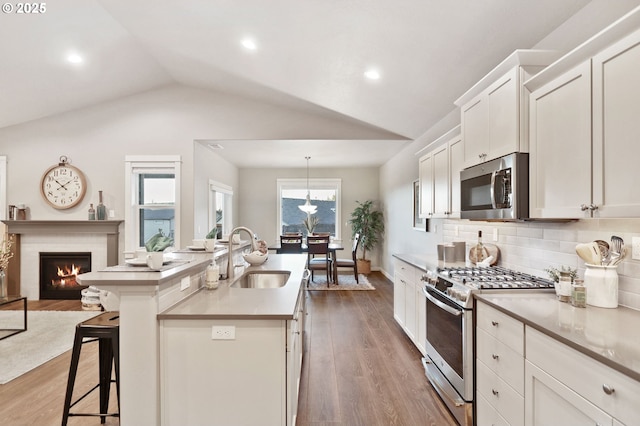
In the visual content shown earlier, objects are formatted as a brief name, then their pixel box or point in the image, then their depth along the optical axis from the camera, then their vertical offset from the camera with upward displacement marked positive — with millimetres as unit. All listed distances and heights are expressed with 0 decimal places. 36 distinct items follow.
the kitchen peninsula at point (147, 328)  1597 -578
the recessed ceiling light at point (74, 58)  3826 +1859
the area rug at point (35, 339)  2877 -1359
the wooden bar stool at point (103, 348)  1765 -783
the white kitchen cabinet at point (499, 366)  1518 -787
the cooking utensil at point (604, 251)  1653 -192
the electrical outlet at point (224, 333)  1621 -604
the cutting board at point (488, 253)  2756 -350
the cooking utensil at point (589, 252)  1632 -197
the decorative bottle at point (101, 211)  4930 +20
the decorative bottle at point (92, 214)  4960 -26
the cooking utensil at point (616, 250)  1597 -179
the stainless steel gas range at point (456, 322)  1938 -728
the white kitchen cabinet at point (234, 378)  1616 -832
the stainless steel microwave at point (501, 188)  1888 +163
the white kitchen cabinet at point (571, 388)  1021 -630
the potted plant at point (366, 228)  7316 -339
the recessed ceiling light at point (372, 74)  3141 +1380
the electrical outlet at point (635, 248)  1537 -162
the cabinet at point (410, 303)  2917 -901
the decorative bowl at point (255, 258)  3045 -426
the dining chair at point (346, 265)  5977 -956
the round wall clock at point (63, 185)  5023 +423
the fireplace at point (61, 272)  5031 -937
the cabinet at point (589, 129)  1266 +390
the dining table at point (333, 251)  6000 -752
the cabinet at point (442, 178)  2963 +375
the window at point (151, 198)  4965 +230
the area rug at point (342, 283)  5820 -1350
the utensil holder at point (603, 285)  1584 -355
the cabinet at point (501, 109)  1892 +692
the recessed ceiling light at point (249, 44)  3215 +1721
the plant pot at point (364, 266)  7289 -1194
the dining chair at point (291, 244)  6105 -589
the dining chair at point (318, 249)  5863 -658
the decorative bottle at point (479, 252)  2936 -354
